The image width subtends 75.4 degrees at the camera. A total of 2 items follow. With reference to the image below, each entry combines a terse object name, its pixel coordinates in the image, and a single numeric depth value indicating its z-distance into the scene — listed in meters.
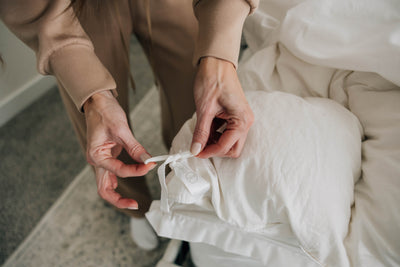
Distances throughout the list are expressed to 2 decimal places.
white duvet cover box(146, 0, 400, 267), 0.41
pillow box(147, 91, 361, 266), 0.41
